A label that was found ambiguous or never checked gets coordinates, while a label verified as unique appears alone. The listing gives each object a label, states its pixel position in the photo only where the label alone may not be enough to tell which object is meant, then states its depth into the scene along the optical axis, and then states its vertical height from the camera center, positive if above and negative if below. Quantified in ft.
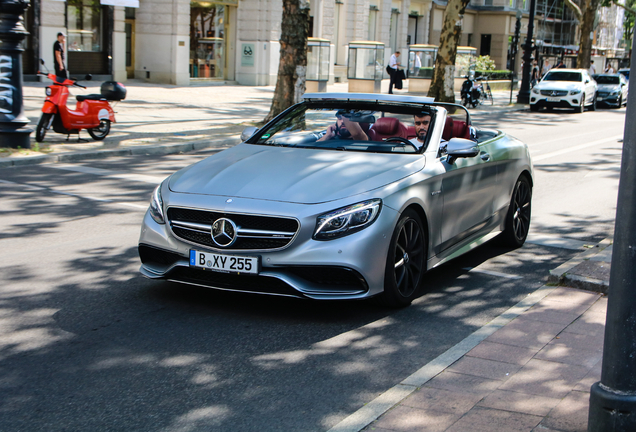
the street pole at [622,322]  10.72 -3.07
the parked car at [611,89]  115.03 +0.34
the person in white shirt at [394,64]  106.52 +2.39
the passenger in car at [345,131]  21.75 -1.35
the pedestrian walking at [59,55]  76.33 +1.18
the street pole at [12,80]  41.50 -0.72
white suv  99.45 -0.32
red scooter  46.44 -2.51
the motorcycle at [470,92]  97.30 -0.81
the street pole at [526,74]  108.17 +1.85
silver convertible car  17.03 -2.78
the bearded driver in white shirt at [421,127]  21.42 -1.15
